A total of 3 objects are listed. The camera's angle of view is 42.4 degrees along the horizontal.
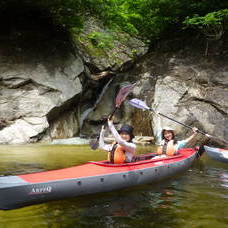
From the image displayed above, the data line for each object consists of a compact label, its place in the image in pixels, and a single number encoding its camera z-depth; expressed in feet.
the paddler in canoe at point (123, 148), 16.35
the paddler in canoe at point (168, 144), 21.34
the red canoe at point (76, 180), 11.35
